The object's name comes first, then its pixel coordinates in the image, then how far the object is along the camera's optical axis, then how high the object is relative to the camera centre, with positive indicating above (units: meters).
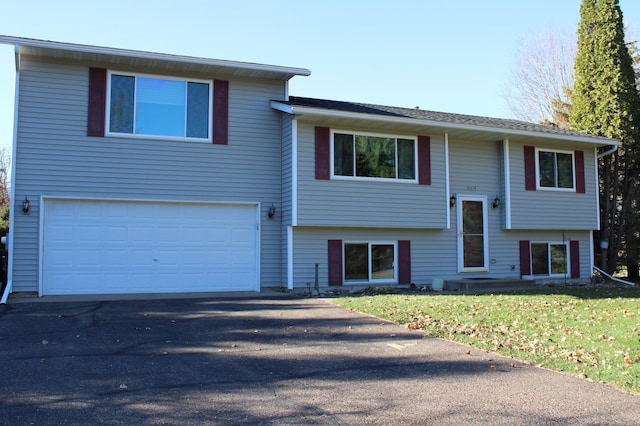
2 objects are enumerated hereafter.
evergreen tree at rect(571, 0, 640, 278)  17.05 +4.55
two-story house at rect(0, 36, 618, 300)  11.28 +1.44
